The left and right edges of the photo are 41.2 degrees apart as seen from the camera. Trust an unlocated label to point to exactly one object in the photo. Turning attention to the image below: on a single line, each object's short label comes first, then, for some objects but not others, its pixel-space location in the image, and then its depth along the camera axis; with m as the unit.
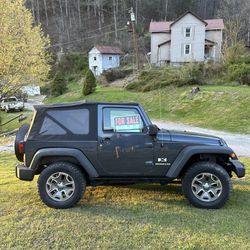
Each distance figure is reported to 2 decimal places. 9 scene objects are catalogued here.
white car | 35.25
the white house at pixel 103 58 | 53.78
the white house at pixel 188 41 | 44.31
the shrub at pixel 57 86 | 42.94
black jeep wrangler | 5.21
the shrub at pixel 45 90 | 54.04
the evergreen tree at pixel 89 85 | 34.31
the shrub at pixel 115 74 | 42.69
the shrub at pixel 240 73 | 26.44
